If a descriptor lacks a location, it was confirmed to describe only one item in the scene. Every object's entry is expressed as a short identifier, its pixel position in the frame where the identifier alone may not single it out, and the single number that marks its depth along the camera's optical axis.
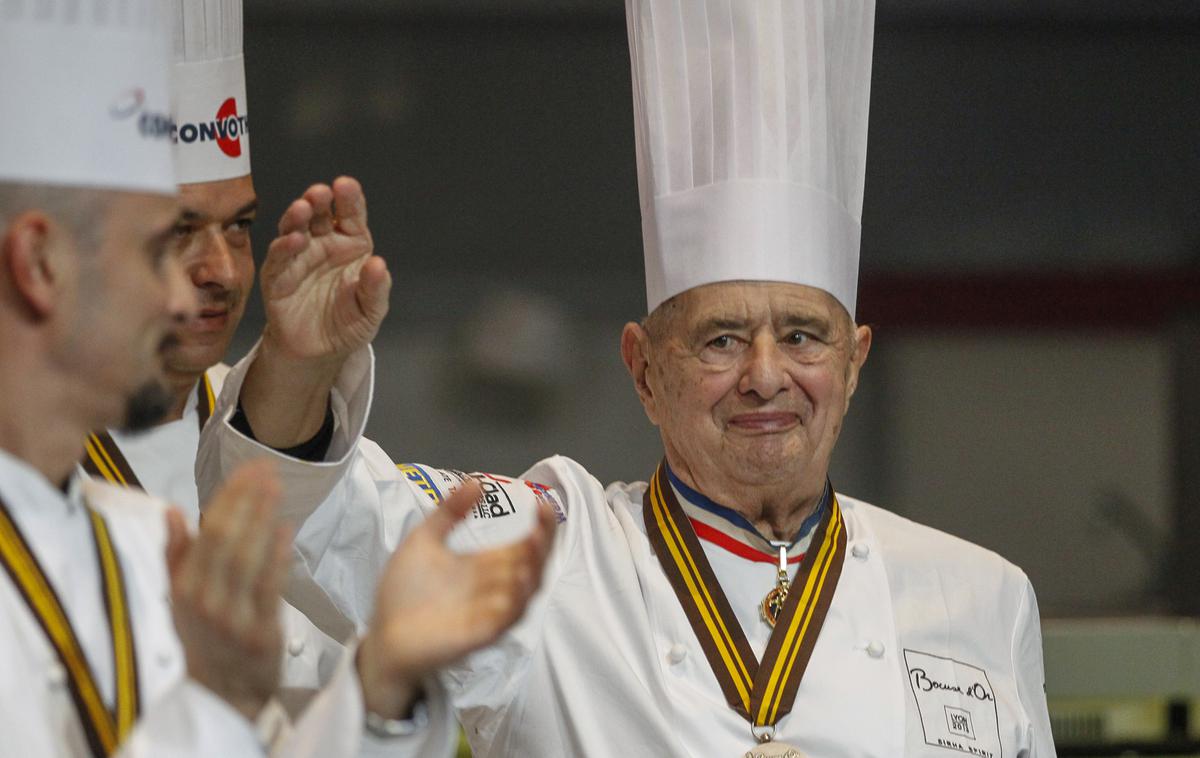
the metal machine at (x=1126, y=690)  7.32
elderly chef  6.70
